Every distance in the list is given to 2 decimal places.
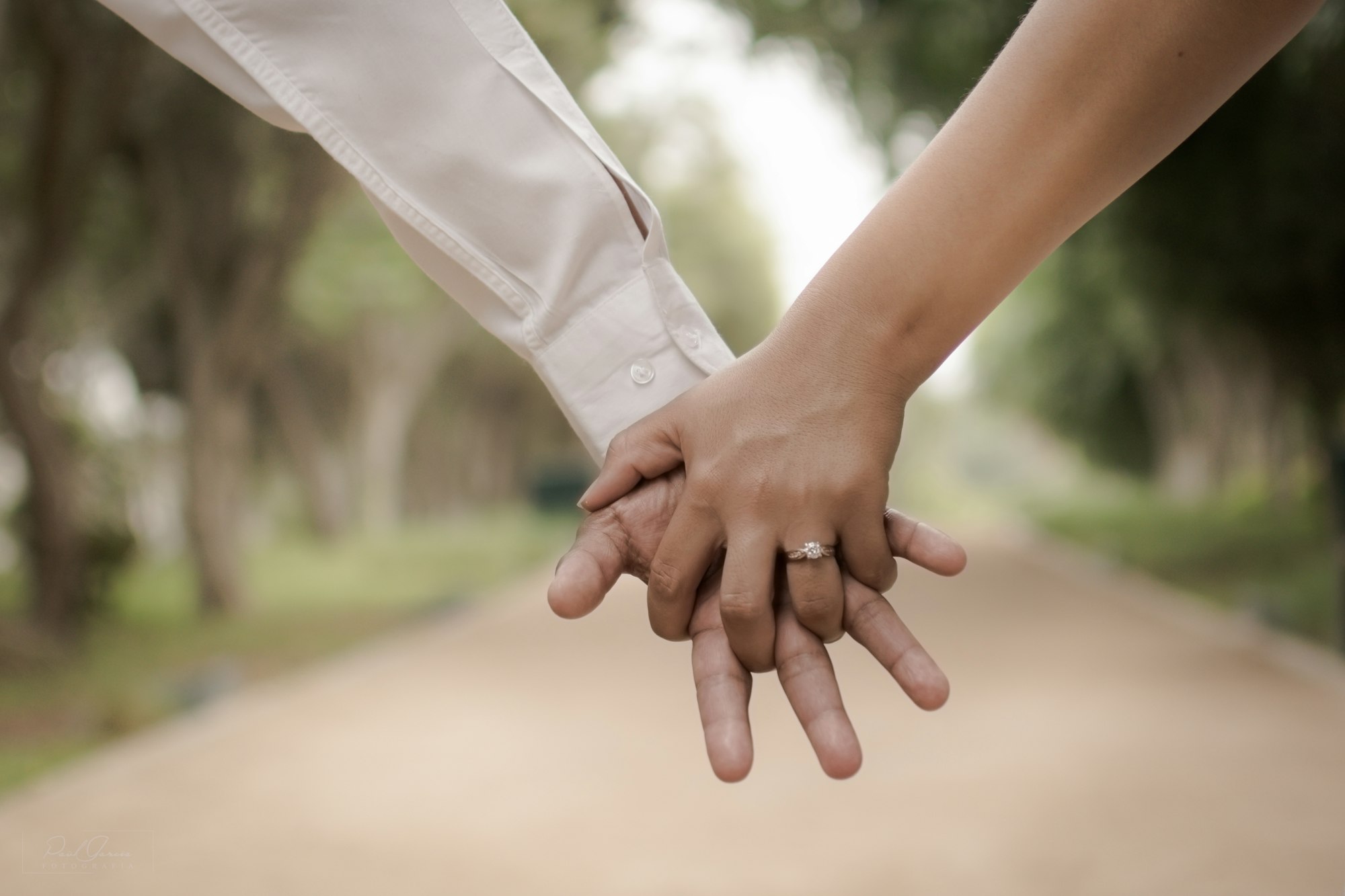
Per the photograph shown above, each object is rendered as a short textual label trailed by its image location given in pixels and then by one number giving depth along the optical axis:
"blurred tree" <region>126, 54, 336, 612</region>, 11.51
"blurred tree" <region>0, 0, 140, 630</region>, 8.50
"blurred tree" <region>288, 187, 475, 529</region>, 17.06
